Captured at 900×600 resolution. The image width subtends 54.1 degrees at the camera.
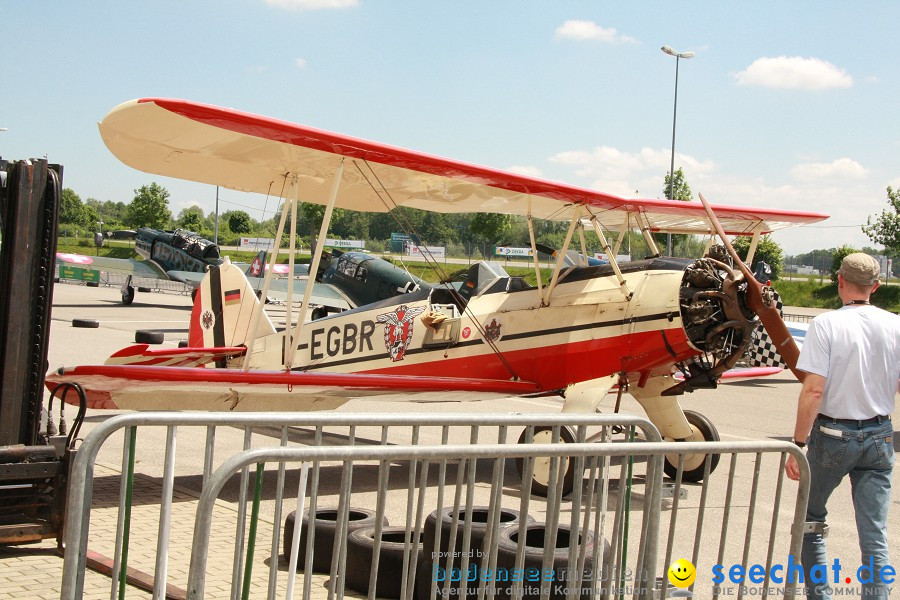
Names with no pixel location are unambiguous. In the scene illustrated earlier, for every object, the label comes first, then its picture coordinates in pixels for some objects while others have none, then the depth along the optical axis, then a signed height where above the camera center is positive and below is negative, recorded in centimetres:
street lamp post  3182 +822
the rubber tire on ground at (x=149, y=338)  1661 -204
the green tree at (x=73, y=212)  10931 +112
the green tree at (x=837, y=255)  4556 +227
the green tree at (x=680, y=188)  4459 +480
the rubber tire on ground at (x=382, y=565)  447 -159
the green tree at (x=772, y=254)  5225 +229
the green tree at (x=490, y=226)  3981 +177
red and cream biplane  715 -43
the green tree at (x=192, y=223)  8388 +102
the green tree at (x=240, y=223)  9200 +160
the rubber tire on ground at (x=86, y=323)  2003 -229
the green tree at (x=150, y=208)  7438 +182
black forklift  450 -72
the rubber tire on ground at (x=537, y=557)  360 -131
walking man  392 -52
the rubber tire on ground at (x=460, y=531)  411 -136
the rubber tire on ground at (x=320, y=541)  485 -163
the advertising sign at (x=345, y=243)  6069 +39
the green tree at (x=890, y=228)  4875 +421
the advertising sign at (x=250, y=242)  5348 -25
